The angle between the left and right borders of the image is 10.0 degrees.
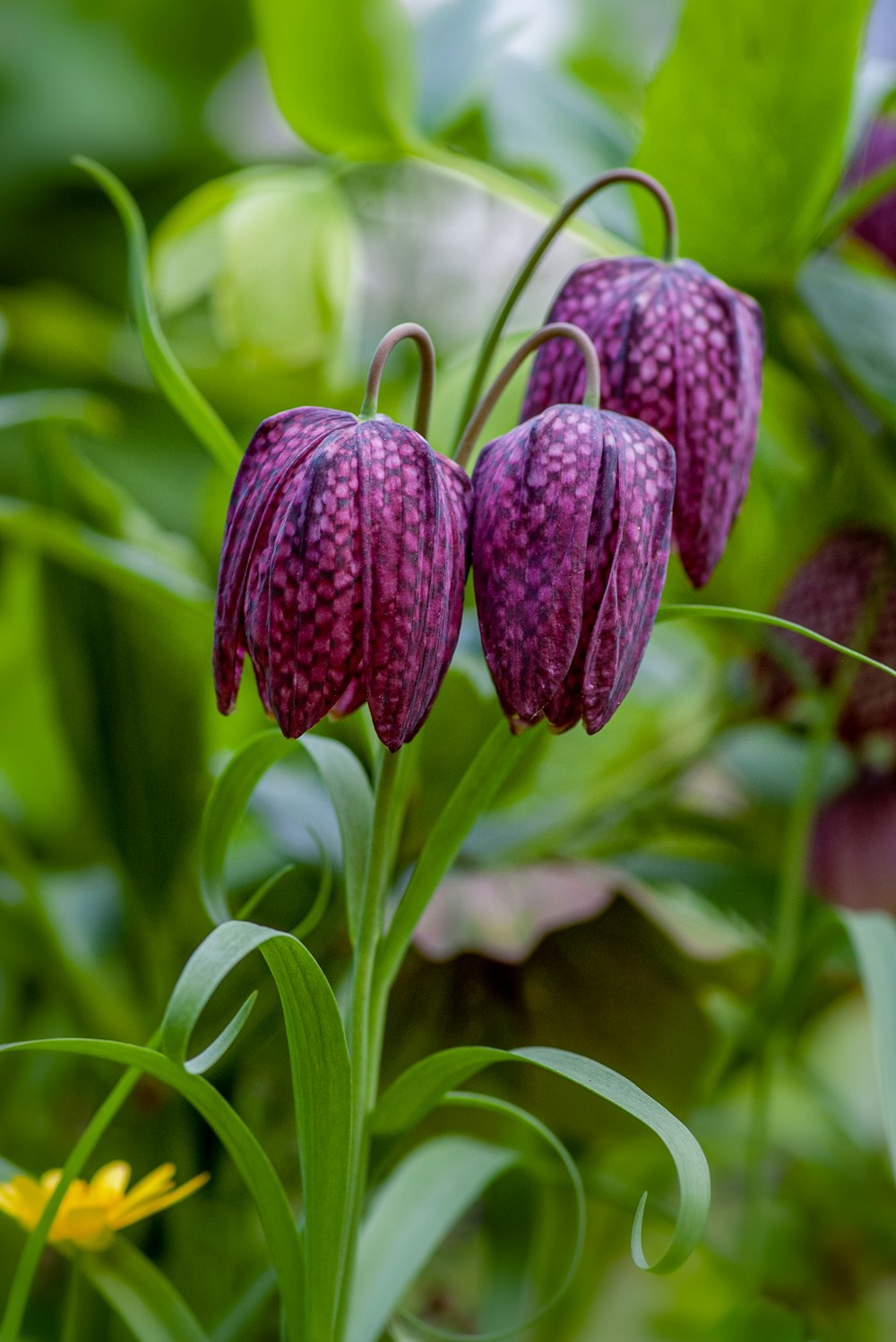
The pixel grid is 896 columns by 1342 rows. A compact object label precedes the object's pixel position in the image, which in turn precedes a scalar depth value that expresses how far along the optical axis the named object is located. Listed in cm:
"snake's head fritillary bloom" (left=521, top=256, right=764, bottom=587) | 57
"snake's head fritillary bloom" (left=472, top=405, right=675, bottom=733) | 55
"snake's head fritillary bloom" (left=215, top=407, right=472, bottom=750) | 55
